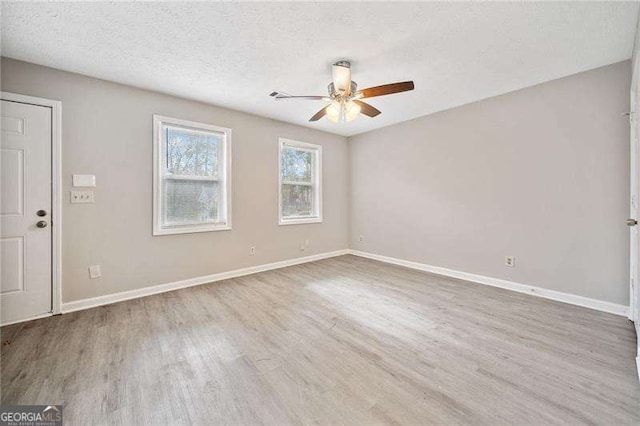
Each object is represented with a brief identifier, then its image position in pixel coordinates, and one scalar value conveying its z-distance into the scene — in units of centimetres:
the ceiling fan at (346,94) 236
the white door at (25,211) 235
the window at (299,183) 454
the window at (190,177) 323
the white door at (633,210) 214
